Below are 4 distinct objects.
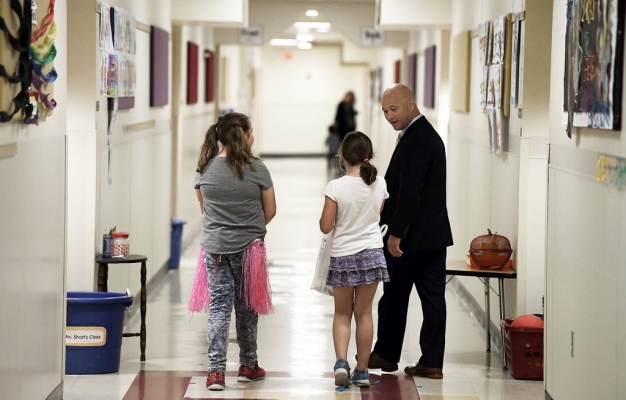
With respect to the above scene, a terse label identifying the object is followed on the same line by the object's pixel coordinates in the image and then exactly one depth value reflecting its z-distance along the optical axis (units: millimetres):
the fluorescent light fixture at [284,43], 38112
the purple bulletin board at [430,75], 17551
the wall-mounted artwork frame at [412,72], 21302
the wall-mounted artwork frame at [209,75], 22268
